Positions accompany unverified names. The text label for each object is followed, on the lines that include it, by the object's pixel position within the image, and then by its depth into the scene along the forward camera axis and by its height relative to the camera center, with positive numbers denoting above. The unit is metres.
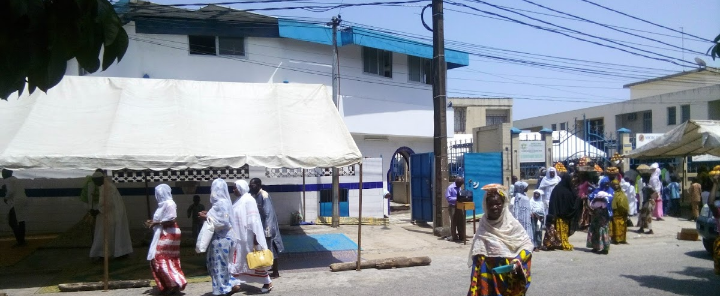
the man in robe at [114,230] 9.71 -1.33
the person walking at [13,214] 11.42 -1.17
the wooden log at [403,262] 9.25 -1.89
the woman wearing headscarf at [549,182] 12.80 -0.75
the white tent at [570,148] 17.81 +0.08
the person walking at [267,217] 8.41 -0.96
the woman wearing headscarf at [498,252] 4.86 -0.92
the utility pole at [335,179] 14.30 -0.66
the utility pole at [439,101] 12.56 +1.19
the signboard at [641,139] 18.36 +0.35
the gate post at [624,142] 18.05 +0.25
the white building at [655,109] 26.14 +2.26
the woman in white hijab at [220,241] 7.34 -1.17
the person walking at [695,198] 15.38 -1.41
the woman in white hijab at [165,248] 7.61 -1.30
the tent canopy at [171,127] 8.35 +0.52
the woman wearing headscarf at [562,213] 10.88 -1.26
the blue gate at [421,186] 14.44 -0.92
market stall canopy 12.30 +0.17
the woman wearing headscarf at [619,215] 11.30 -1.38
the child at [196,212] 11.38 -1.21
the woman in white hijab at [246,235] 7.66 -1.14
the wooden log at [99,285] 7.94 -1.90
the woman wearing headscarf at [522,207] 10.82 -1.12
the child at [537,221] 11.20 -1.45
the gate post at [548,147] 17.12 +0.12
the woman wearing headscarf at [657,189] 14.40 -1.06
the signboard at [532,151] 16.94 +0.00
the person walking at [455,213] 12.02 -1.37
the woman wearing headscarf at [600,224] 10.59 -1.47
